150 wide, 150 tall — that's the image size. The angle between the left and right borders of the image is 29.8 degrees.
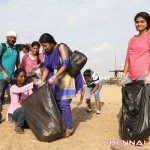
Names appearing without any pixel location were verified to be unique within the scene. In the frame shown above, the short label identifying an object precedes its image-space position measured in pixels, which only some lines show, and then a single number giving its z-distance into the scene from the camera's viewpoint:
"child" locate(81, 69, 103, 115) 6.95
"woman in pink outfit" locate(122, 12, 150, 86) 4.16
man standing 5.34
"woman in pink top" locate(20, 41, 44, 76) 5.70
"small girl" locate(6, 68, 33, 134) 4.71
